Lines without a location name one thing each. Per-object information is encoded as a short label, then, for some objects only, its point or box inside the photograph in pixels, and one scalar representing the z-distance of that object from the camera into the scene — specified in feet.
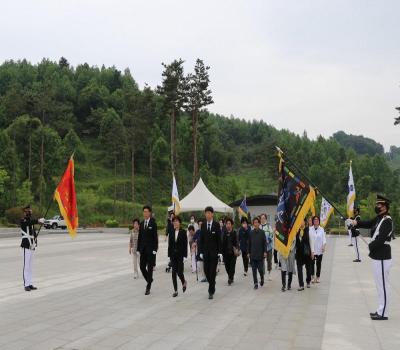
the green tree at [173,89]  150.61
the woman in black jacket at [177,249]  33.04
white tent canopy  84.33
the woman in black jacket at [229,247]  39.93
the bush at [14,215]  149.99
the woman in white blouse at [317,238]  38.68
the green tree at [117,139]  226.58
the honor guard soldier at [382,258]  25.05
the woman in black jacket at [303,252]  36.24
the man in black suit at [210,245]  32.30
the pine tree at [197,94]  151.64
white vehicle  165.14
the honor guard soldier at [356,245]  58.80
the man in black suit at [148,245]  33.58
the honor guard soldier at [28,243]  35.41
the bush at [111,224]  157.39
